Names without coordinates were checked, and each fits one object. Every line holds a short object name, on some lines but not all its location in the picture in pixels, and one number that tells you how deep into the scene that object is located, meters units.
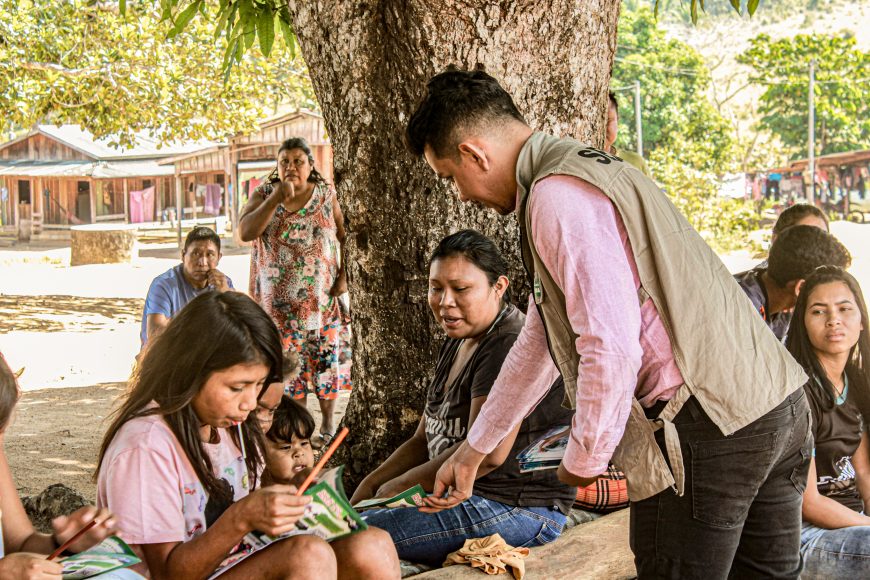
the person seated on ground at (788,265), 4.02
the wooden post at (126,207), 30.59
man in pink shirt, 2.11
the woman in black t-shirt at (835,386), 3.51
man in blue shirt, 5.50
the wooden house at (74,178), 28.72
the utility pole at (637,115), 27.44
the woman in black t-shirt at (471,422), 3.17
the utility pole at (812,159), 27.89
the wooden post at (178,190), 22.45
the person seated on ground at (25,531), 2.06
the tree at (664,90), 34.53
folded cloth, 3.03
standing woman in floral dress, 5.54
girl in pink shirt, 2.35
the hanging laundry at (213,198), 31.12
